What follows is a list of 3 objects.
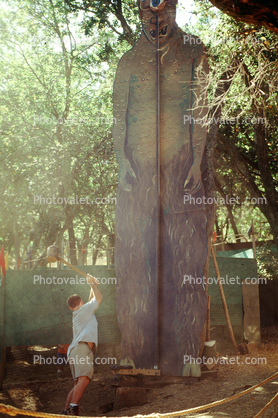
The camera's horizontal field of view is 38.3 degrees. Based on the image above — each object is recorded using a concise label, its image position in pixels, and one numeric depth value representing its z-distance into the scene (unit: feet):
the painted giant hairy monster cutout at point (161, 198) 23.52
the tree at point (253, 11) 12.77
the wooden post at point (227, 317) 28.96
